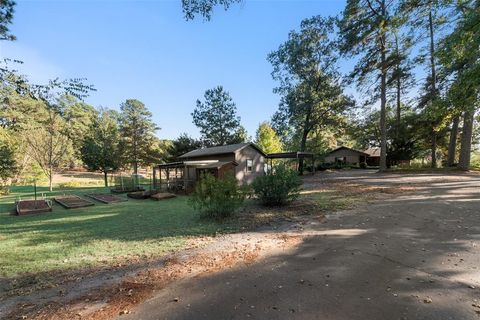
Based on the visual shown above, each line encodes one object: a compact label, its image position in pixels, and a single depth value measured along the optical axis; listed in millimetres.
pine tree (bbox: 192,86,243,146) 38719
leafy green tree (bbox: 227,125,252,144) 38812
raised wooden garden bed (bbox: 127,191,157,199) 16709
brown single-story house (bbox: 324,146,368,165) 44050
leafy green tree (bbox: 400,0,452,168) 16312
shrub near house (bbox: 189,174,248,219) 8328
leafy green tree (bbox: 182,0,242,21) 4996
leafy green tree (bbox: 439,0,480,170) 7547
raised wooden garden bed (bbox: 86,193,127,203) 15504
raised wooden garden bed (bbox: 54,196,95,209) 13594
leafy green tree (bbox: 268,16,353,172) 27297
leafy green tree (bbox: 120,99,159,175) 39312
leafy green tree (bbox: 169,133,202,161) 35031
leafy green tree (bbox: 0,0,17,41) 5708
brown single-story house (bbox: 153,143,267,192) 19094
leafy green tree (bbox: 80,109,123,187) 27375
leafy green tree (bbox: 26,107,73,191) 23500
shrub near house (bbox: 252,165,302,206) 9719
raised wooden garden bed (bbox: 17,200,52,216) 11678
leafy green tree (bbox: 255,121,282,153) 44688
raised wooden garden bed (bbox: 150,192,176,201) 15780
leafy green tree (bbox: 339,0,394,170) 20734
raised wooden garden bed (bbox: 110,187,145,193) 20516
